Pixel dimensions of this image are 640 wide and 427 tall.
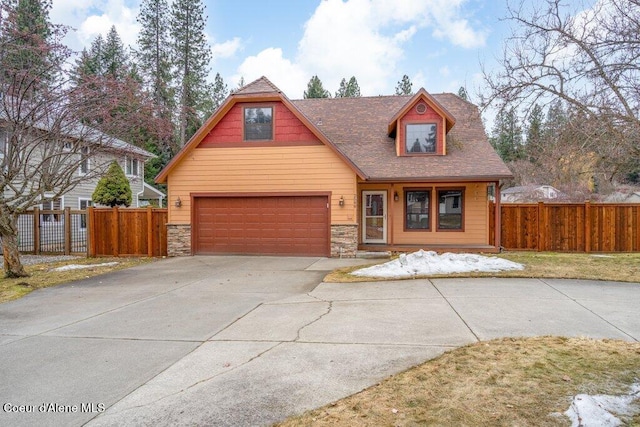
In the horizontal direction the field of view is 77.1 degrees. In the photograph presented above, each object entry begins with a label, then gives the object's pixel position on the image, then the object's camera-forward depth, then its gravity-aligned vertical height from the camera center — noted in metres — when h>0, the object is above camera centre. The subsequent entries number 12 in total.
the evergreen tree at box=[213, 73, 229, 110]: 47.31 +14.19
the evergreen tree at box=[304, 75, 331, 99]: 42.59 +12.69
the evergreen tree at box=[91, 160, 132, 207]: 19.59 +0.84
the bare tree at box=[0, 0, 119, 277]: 9.04 +2.37
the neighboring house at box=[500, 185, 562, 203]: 31.08 +1.14
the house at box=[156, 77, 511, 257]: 13.23 +0.75
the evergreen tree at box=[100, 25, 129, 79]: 39.47 +15.68
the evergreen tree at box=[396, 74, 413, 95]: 45.66 +13.93
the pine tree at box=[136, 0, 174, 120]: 33.38 +14.03
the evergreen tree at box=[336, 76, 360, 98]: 45.19 +13.47
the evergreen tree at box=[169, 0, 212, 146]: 33.01 +13.33
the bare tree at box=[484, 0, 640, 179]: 5.57 +2.27
